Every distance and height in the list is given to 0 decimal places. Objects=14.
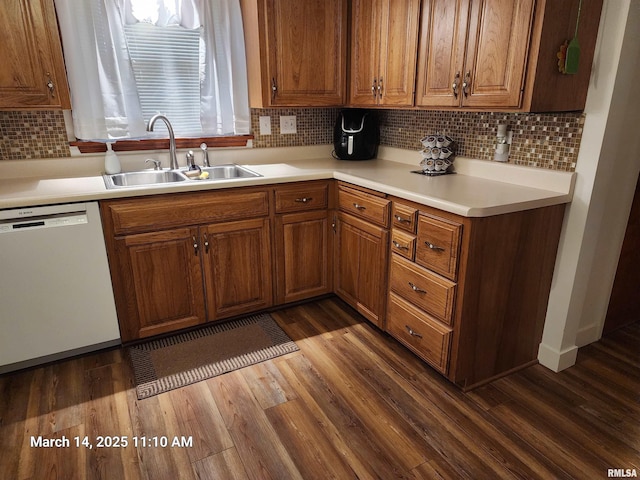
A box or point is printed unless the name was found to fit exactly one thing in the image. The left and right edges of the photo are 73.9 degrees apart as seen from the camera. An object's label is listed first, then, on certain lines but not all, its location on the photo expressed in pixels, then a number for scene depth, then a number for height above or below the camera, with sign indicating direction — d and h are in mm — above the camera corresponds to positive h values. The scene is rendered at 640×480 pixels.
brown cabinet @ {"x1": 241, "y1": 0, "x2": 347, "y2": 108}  2482 +318
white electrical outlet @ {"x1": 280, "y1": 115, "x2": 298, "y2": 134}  2959 -123
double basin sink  2463 -401
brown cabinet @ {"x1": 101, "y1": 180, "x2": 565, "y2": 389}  1843 -781
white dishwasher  1896 -807
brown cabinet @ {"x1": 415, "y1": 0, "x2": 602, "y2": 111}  1662 +221
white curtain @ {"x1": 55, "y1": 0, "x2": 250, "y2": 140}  2221 +238
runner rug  2061 -1256
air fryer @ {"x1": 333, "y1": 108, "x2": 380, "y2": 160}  2877 -187
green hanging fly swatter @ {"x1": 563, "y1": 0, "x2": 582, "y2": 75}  1660 +186
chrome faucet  2359 -184
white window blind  2445 +197
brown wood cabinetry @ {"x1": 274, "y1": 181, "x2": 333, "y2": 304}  2498 -795
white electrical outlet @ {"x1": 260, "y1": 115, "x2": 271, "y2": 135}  2893 -128
